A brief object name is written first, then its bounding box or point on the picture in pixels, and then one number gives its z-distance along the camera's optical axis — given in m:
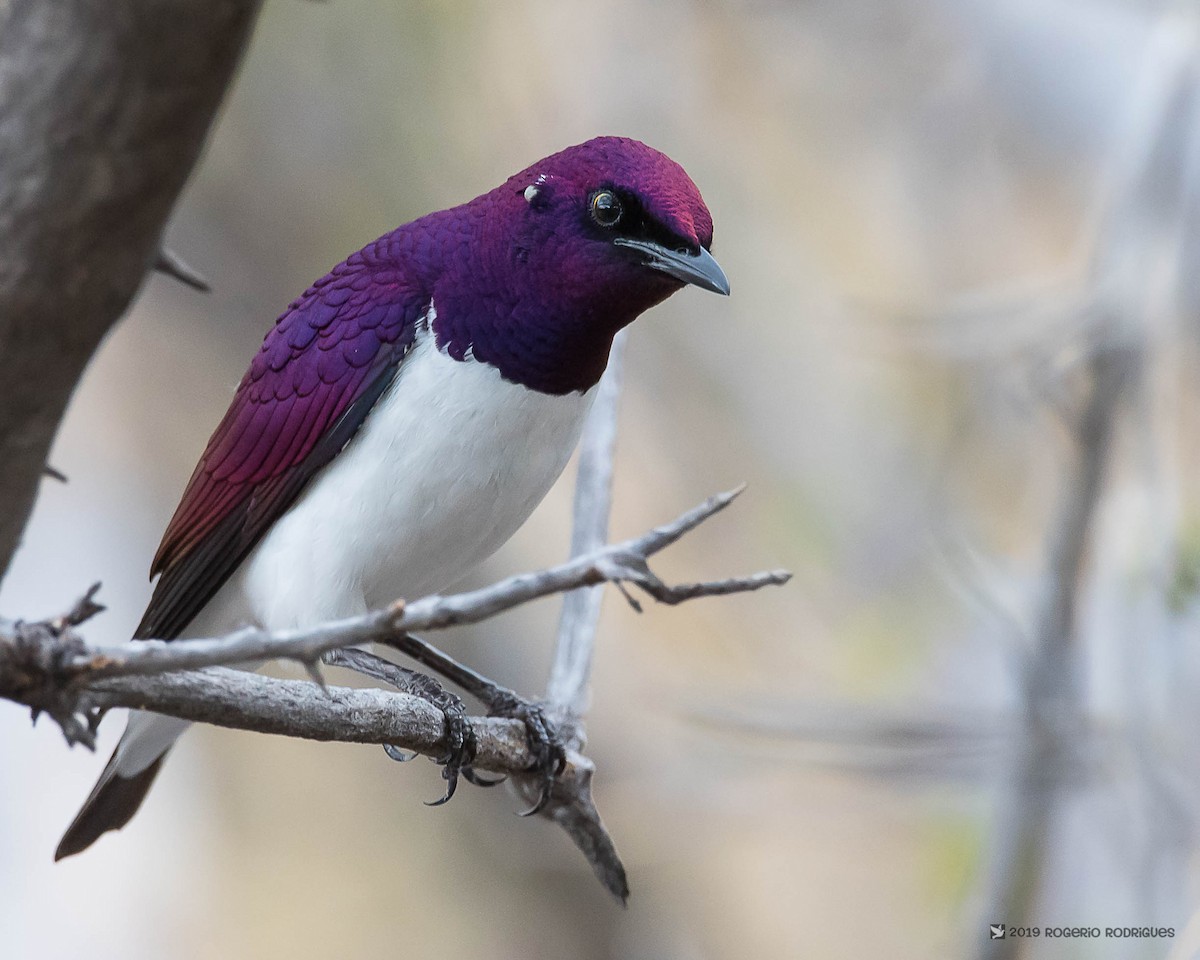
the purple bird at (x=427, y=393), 3.96
